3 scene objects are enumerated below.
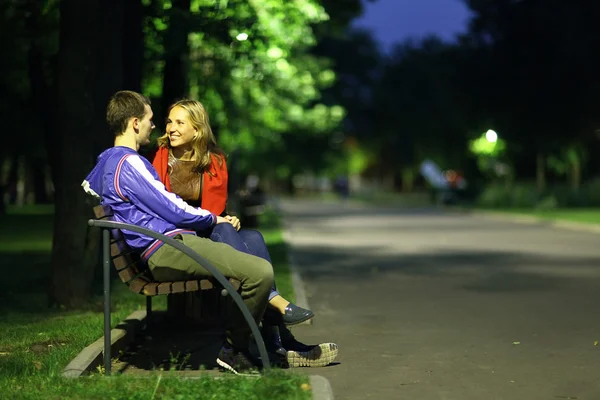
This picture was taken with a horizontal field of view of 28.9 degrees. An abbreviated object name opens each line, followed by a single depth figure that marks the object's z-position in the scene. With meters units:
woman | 8.15
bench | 6.88
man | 7.26
